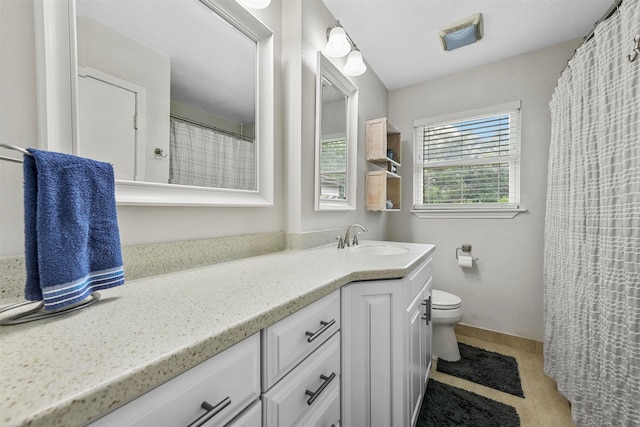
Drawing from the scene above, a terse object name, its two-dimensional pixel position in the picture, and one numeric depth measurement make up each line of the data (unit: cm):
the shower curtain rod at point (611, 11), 107
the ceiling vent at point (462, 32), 169
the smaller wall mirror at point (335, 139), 156
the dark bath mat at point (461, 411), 133
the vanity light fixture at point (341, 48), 147
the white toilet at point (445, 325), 180
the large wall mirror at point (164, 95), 68
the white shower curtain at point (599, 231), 101
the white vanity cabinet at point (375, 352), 95
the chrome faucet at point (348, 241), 159
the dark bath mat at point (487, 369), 163
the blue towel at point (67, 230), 51
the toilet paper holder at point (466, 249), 223
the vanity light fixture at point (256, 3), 113
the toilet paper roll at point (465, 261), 217
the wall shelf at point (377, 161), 209
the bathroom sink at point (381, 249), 162
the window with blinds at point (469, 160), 214
